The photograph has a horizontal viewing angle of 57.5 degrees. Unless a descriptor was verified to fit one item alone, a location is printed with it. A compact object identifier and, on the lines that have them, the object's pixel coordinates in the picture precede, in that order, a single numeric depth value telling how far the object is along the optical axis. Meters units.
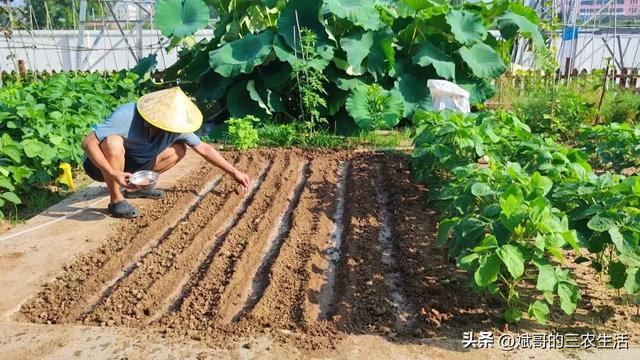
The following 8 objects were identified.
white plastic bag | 7.12
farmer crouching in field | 3.97
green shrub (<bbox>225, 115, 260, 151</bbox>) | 6.54
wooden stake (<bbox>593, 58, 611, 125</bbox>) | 7.62
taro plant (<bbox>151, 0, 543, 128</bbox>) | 7.22
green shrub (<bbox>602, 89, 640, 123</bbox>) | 7.82
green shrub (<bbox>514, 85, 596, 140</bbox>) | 7.32
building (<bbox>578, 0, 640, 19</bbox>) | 16.51
